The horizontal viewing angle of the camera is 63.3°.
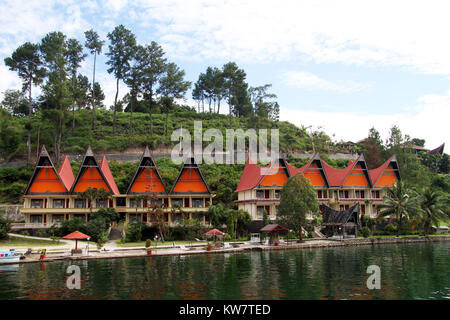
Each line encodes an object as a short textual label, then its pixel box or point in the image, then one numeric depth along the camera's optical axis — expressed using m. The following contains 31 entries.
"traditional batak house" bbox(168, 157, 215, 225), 48.06
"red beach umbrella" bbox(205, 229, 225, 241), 38.09
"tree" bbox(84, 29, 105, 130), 70.06
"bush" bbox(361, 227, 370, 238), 45.34
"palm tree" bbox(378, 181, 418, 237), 46.09
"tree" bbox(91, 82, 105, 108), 87.88
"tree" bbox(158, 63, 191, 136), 69.69
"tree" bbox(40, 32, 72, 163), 55.78
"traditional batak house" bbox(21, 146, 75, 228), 45.62
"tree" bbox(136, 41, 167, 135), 66.12
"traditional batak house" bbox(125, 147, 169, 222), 46.78
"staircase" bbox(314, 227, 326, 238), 46.45
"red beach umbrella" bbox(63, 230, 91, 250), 33.02
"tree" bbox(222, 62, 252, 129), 75.59
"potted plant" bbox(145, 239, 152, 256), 33.95
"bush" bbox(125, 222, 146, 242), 41.62
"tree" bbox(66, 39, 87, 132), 69.11
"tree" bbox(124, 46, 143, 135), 65.56
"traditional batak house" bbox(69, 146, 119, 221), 46.25
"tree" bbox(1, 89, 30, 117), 83.18
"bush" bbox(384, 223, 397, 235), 48.22
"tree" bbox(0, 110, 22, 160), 58.19
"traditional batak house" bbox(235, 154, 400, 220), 49.03
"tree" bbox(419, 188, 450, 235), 47.34
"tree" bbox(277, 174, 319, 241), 40.09
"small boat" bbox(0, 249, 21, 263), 30.12
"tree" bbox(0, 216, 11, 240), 37.43
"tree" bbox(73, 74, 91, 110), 67.66
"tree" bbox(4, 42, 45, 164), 63.66
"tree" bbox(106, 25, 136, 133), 66.31
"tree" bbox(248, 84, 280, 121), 81.25
